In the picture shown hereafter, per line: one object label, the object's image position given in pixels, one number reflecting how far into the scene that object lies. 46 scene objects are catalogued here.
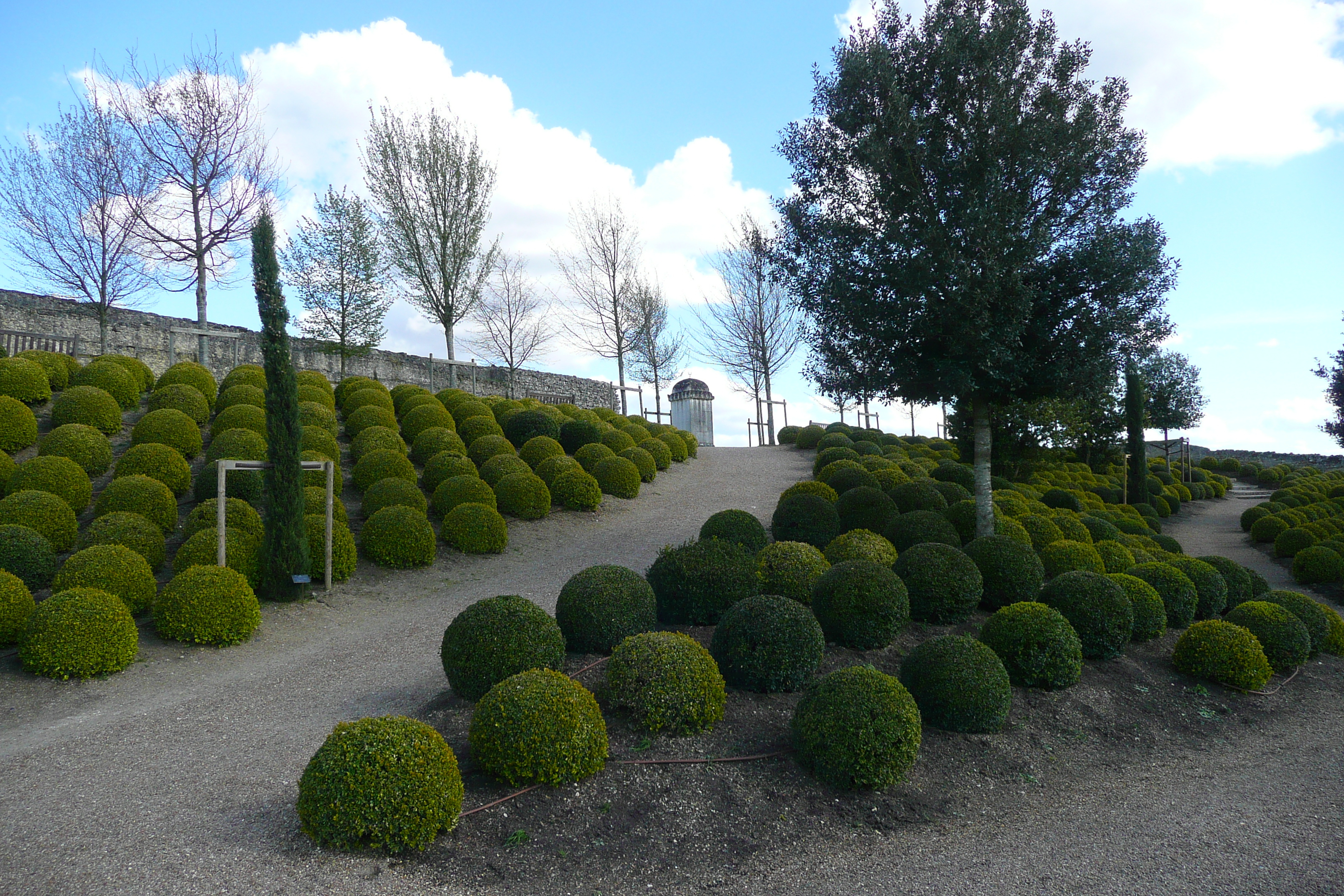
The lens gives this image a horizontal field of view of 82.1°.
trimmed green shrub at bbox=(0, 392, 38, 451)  11.88
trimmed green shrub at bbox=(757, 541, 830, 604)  7.79
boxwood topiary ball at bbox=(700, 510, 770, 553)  9.69
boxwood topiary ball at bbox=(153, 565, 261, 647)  7.91
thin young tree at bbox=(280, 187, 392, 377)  21.64
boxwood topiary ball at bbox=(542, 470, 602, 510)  14.22
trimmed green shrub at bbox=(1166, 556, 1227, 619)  9.85
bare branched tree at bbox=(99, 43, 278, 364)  19.50
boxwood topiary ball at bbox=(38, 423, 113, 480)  11.41
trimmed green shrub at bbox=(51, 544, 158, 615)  7.98
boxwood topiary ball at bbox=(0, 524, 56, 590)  8.69
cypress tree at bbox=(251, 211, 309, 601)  9.36
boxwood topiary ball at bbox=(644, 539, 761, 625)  7.39
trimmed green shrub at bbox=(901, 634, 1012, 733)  5.94
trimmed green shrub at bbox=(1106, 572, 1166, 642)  8.74
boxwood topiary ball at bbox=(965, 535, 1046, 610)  8.76
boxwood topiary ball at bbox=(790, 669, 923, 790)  5.02
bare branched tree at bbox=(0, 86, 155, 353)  20.06
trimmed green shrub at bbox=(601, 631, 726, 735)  5.38
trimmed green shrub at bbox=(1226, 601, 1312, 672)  8.56
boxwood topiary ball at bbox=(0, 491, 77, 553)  9.41
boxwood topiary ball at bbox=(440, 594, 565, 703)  5.77
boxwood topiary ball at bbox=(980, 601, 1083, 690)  7.00
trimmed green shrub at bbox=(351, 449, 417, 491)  12.95
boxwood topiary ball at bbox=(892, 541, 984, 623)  8.10
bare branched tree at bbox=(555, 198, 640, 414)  28.44
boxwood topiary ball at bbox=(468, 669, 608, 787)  4.69
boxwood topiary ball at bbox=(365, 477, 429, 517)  11.74
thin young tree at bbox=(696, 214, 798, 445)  27.14
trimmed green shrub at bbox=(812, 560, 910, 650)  7.12
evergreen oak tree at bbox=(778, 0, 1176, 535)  9.95
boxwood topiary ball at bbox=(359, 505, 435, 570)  10.82
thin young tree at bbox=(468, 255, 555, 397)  29.62
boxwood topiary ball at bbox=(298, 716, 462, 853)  4.10
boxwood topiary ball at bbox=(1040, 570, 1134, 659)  7.92
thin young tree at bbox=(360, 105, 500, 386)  23.61
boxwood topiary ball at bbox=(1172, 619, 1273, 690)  8.00
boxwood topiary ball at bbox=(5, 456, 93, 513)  10.27
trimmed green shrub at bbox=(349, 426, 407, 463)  13.91
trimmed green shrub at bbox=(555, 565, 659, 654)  6.69
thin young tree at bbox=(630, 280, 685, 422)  29.56
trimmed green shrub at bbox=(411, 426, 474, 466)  14.69
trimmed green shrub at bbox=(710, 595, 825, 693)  6.07
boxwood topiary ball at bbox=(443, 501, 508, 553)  11.72
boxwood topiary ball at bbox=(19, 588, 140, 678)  7.03
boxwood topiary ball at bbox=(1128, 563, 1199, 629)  9.36
